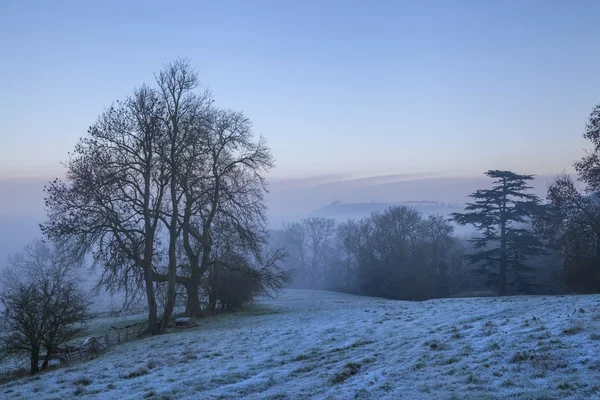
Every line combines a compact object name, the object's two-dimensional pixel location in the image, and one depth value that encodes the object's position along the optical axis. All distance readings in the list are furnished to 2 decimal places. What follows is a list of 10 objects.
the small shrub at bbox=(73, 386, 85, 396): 11.52
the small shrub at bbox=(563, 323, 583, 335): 11.00
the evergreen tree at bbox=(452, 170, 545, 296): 39.66
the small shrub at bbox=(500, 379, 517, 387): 8.30
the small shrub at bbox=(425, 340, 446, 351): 11.88
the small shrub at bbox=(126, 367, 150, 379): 13.02
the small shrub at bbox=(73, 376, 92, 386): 12.52
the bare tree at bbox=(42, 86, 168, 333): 21.42
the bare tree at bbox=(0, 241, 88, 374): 17.19
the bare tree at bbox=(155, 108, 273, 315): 25.22
